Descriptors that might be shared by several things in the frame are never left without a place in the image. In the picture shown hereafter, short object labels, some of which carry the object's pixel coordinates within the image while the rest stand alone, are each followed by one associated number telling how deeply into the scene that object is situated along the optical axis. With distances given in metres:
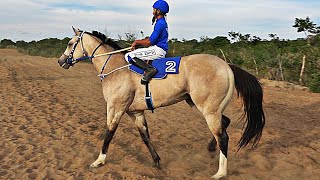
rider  3.95
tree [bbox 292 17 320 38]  16.99
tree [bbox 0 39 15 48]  56.61
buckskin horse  3.78
